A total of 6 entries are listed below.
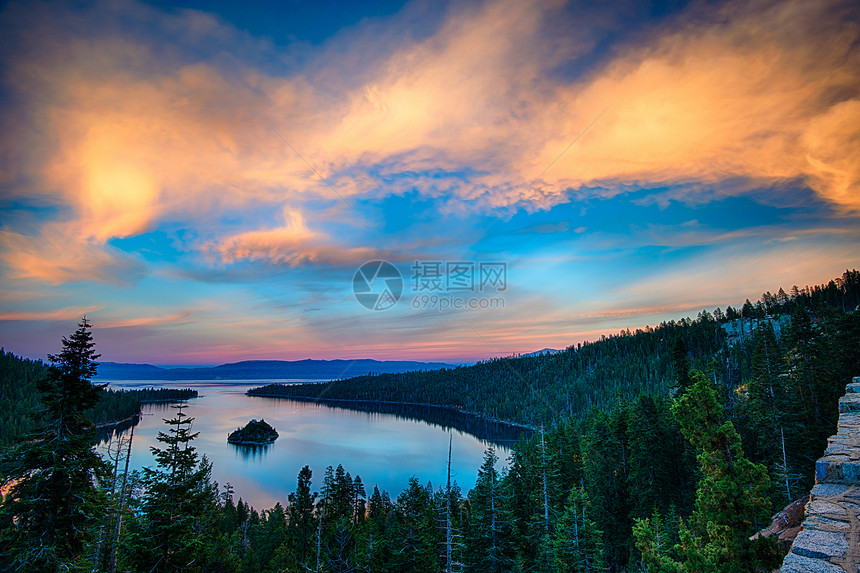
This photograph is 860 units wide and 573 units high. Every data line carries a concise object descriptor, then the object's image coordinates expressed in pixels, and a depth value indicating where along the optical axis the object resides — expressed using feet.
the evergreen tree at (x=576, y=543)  76.38
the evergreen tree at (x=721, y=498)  40.47
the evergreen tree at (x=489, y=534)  91.04
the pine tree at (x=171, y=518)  51.67
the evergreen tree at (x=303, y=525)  143.72
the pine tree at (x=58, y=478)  43.75
